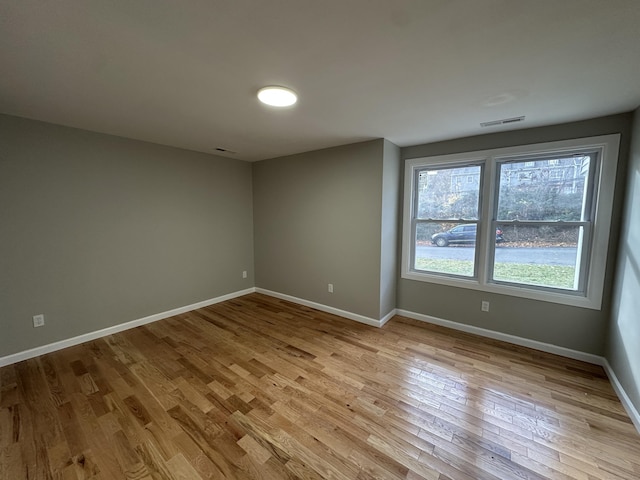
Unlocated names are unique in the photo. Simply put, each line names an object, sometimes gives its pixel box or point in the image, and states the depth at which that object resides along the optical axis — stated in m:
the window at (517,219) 2.48
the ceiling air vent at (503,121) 2.43
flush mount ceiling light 1.86
